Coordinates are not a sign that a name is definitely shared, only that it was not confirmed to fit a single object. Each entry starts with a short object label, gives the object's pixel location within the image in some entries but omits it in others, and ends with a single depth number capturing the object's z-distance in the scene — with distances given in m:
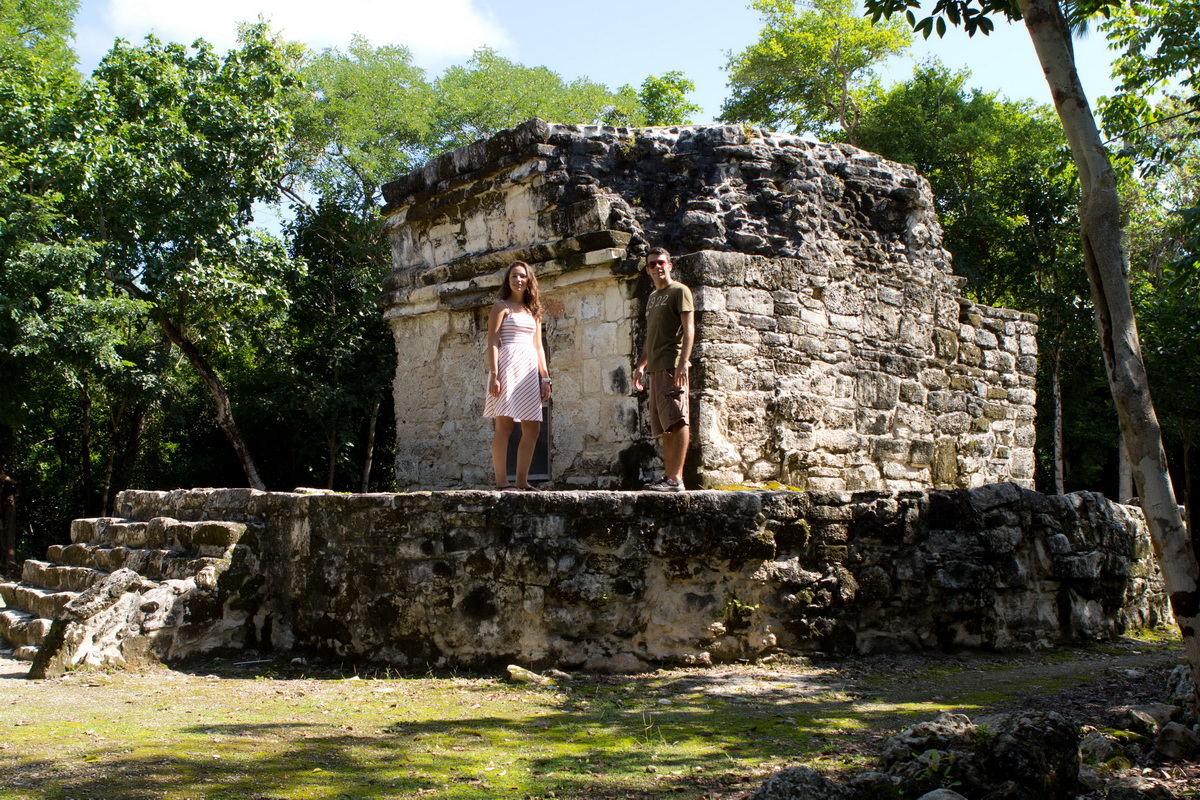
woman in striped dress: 6.38
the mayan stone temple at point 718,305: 7.20
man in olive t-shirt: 6.25
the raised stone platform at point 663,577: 5.31
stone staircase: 5.96
